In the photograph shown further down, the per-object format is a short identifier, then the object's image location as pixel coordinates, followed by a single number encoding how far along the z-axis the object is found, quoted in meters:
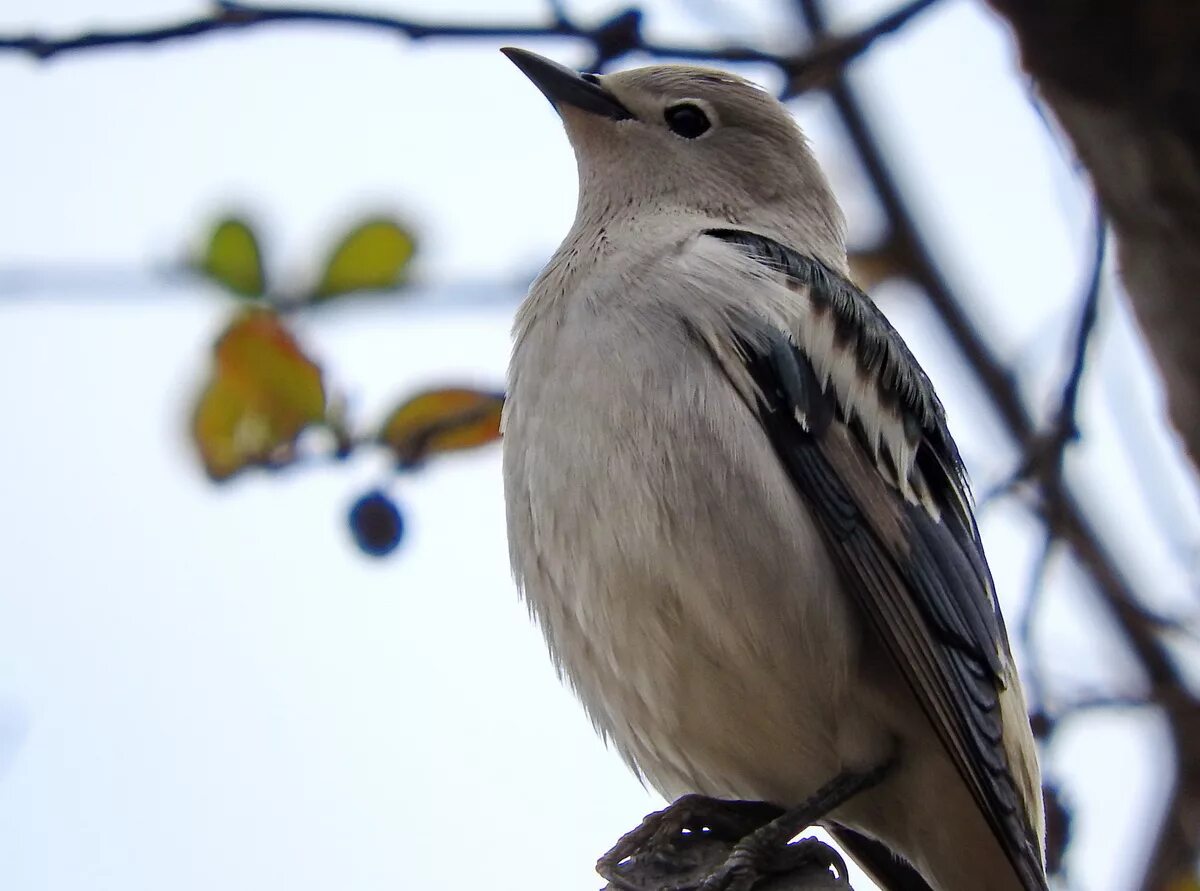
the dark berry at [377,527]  8.54
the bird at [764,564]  7.02
